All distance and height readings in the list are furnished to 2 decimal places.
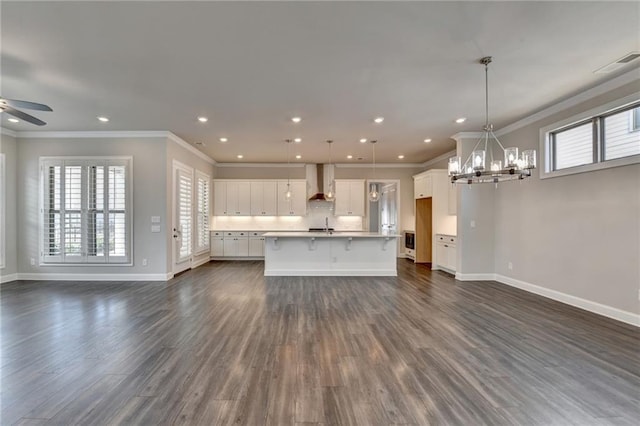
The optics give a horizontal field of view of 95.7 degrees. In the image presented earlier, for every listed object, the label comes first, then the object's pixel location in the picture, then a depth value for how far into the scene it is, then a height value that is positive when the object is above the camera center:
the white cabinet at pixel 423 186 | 7.70 +0.70
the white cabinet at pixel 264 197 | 9.13 +0.50
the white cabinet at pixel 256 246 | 8.92 -1.02
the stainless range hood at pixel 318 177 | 9.33 +1.14
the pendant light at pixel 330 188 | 9.16 +0.77
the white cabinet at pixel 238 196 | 9.12 +0.53
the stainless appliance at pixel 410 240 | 8.81 -0.87
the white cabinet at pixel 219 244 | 8.90 -0.95
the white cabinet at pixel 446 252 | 6.59 -0.97
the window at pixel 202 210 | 7.81 +0.09
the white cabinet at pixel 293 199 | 9.15 +0.43
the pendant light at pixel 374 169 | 6.90 +1.40
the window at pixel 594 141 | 3.64 +1.00
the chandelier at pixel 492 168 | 3.22 +0.50
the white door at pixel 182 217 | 6.39 -0.08
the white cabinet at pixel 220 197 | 9.11 +0.50
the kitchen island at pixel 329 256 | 6.52 -1.00
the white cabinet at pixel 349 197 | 9.26 +0.49
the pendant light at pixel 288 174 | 8.97 +1.24
